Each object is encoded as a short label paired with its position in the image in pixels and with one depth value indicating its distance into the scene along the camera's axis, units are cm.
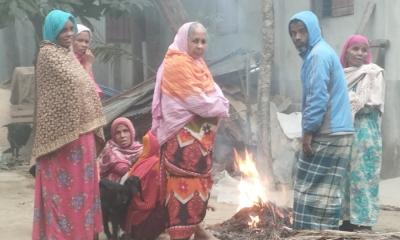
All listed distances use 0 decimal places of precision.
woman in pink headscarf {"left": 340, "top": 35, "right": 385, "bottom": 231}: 518
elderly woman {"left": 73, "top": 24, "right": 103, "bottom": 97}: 518
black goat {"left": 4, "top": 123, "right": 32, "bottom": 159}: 1107
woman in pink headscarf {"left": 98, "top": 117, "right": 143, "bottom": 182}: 522
